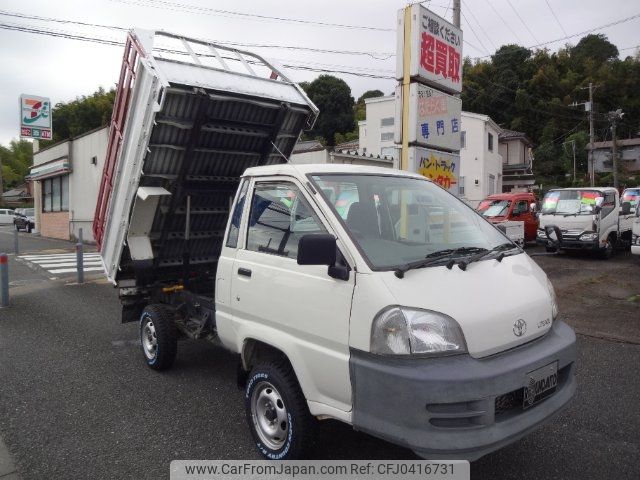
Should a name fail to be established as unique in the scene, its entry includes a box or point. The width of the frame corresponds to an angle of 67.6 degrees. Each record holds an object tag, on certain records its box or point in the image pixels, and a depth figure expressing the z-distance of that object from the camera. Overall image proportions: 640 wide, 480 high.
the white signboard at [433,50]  6.82
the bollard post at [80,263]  10.11
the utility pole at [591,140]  31.44
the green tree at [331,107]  48.72
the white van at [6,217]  39.94
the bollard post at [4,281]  8.05
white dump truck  2.44
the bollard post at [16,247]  15.95
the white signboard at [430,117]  6.86
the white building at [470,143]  27.97
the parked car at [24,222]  32.73
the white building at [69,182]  19.44
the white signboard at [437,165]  6.88
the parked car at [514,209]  16.92
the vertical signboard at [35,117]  22.33
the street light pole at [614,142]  31.97
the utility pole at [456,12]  13.25
